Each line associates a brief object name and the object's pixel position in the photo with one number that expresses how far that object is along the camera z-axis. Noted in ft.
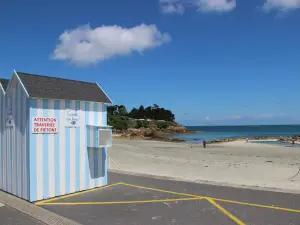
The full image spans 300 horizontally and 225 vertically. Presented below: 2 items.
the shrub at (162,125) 361.79
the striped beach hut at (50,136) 21.16
